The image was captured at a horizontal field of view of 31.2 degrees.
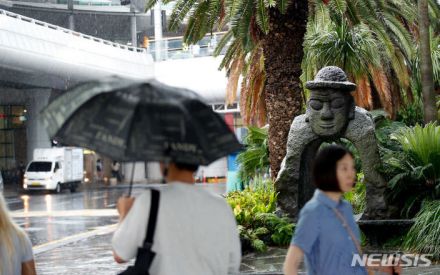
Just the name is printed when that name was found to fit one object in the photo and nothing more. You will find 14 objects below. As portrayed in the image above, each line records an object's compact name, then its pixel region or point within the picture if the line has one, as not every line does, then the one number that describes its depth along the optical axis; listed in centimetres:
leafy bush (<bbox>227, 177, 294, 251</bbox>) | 1092
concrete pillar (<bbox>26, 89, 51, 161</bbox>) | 4659
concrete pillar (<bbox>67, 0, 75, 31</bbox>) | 4978
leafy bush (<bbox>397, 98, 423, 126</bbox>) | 2038
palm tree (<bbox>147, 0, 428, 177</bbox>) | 1307
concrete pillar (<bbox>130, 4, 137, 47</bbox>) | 5322
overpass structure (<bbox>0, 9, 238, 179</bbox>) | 3603
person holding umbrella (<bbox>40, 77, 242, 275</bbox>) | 355
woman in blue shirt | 419
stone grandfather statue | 1055
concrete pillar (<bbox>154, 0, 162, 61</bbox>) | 4903
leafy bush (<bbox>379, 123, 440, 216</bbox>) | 1077
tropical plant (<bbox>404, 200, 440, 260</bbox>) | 952
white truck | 3819
